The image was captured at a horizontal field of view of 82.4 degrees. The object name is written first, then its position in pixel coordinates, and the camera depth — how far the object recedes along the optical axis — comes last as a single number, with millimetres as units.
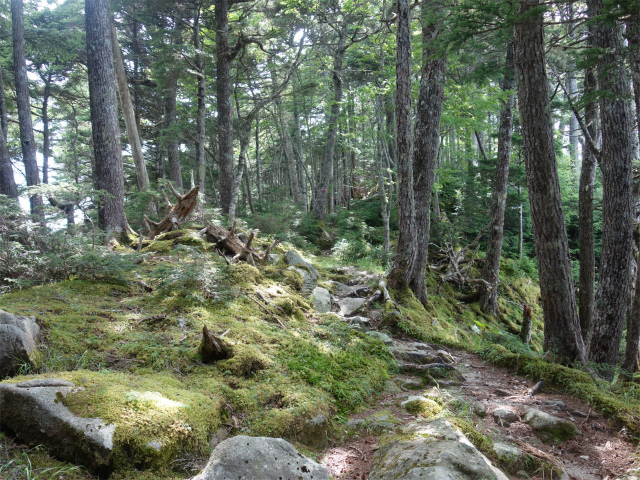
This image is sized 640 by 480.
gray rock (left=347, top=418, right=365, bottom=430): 3693
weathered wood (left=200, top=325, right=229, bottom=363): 3824
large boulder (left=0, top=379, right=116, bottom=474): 2238
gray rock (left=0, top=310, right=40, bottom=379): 2830
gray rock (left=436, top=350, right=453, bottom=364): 6113
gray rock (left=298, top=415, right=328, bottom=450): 3307
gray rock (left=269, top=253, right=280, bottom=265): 9119
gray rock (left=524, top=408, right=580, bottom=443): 3729
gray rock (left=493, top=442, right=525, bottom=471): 3135
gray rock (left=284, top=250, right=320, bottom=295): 8468
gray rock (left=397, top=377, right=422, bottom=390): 4992
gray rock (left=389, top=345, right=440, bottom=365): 5871
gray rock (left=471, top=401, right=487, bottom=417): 4159
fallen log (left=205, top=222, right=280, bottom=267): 8234
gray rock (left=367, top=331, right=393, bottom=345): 6396
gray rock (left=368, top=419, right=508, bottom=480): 2402
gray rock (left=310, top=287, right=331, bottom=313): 7325
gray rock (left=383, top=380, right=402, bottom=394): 4789
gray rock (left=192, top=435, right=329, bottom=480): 2191
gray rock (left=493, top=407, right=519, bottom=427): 3971
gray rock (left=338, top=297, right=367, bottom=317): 7613
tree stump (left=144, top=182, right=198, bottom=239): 9227
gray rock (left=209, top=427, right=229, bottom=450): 2832
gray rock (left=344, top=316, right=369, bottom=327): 6836
